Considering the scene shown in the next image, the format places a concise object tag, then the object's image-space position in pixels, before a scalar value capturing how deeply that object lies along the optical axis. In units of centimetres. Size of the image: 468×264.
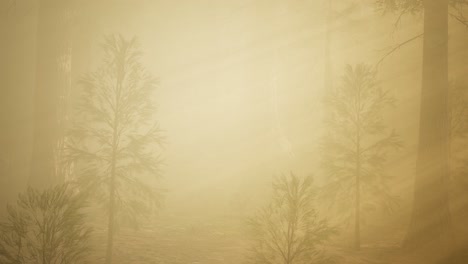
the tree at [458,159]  1602
